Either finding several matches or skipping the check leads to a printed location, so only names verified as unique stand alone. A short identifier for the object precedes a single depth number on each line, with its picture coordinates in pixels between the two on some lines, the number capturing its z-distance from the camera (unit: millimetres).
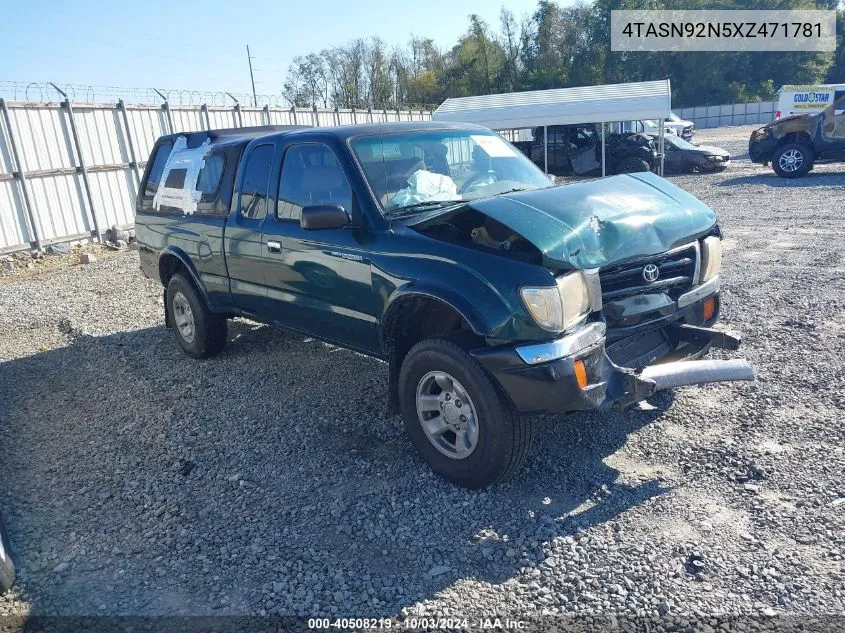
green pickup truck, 3326
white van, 33000
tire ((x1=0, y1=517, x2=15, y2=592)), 3041
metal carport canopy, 18359
